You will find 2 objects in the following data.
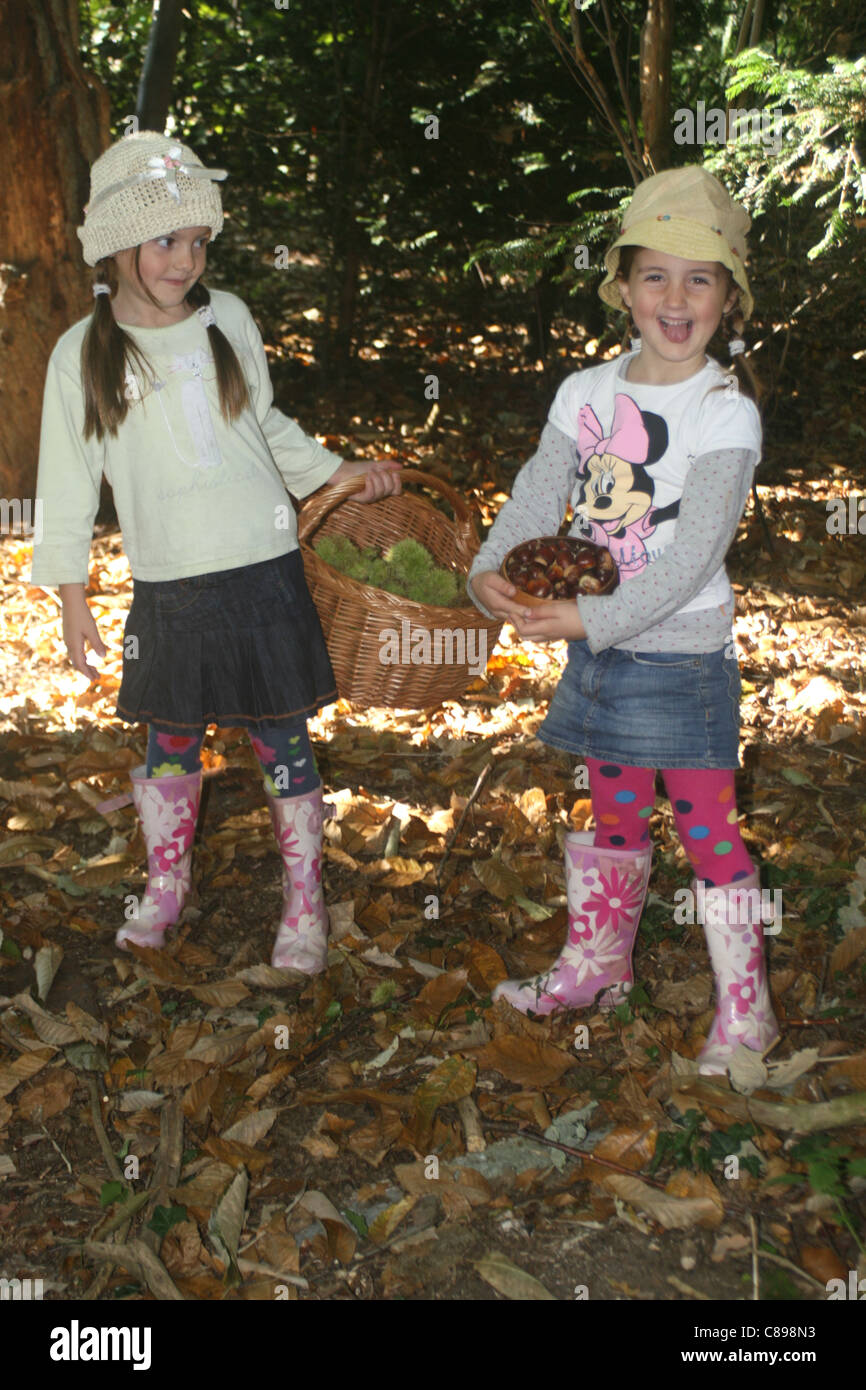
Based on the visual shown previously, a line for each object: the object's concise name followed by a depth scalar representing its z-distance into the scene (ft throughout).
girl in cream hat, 8.75
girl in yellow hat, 7.73
